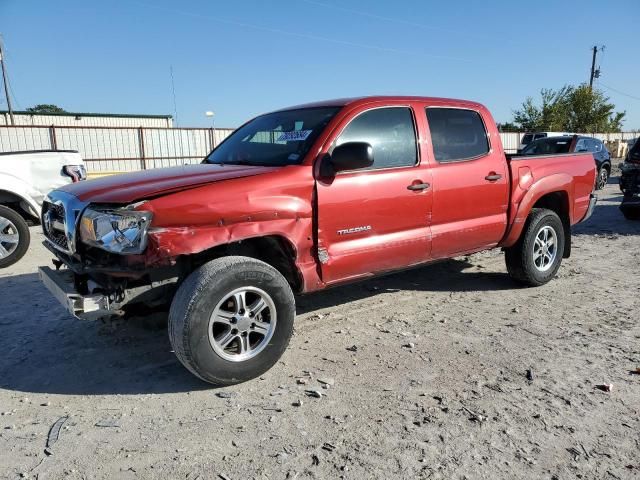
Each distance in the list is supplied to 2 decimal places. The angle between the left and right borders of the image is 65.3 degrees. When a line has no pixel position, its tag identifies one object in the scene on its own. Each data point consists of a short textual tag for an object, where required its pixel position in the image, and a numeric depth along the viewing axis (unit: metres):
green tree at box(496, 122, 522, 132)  45.85
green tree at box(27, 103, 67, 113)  64.80
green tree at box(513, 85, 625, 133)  45.72
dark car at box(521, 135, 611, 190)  14.56
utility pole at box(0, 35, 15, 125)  32.20
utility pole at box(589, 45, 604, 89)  52.84
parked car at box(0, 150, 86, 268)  6.43
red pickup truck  3.09
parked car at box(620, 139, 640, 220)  9.27
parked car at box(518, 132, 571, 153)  27.16
